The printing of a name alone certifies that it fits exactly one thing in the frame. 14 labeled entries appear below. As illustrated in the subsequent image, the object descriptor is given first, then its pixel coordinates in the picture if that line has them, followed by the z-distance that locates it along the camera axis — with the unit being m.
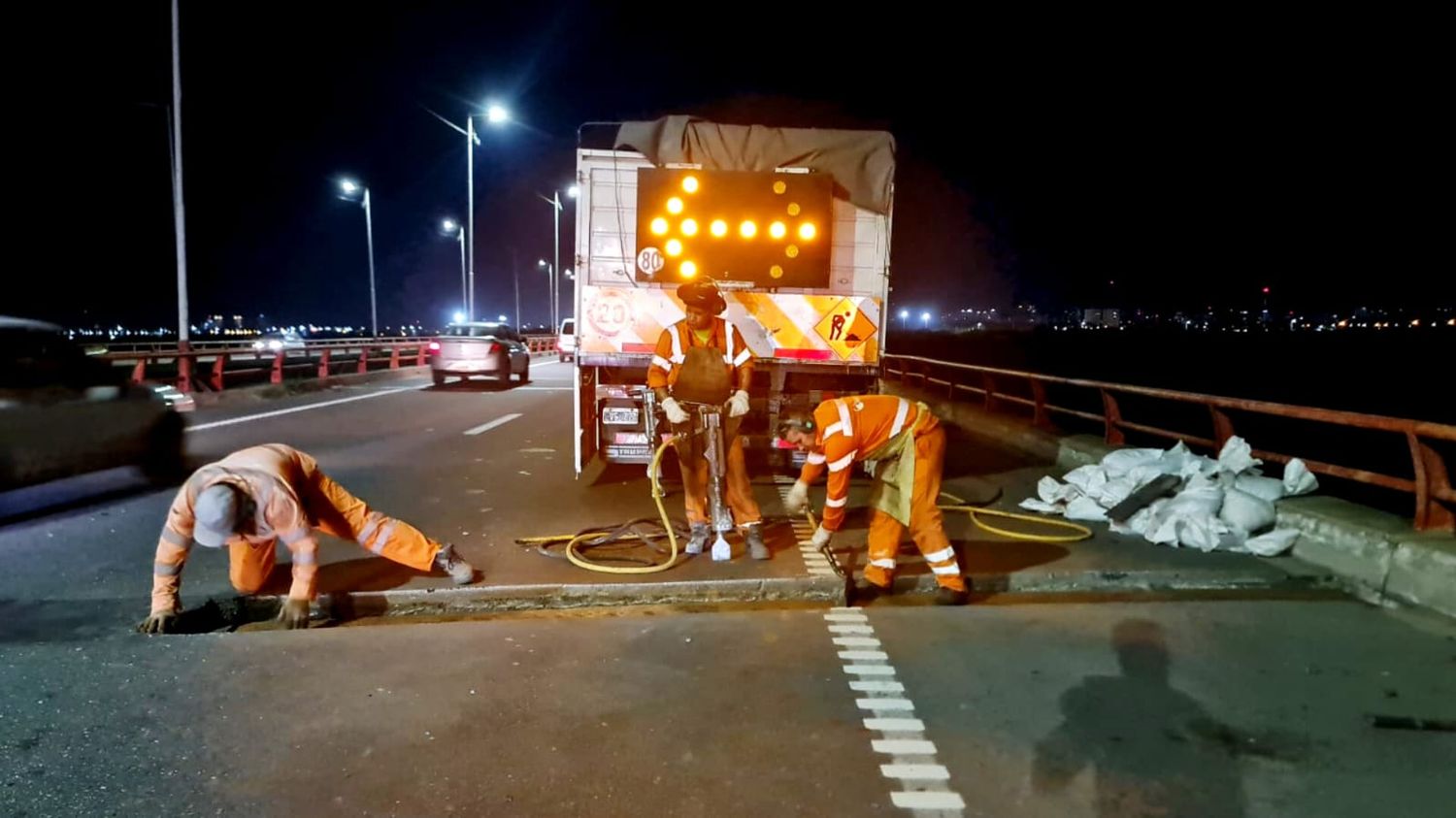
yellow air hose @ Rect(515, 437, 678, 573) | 6.17
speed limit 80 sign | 8.48
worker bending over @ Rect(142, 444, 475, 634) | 4.85
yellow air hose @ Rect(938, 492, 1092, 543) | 7.09
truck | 8.45
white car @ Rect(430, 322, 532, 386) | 22.78
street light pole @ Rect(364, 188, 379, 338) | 42.83
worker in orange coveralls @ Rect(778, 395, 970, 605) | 5.61
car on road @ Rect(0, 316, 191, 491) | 7.92
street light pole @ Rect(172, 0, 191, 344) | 17.58
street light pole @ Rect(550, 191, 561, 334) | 51.50
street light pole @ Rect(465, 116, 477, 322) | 33.44
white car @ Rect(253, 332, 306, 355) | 45.49
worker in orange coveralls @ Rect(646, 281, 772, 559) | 6.63
